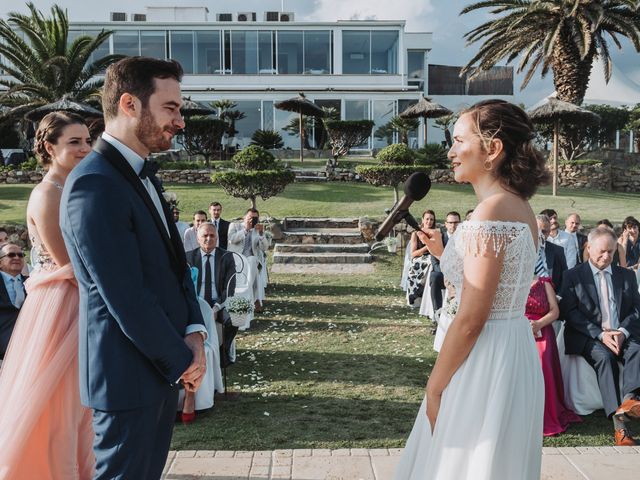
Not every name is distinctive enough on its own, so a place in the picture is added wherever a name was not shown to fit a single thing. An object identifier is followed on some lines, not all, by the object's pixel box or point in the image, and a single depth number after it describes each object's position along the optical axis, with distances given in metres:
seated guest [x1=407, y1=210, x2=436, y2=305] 10.02
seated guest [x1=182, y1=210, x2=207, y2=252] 9.84
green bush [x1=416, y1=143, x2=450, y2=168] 24.66
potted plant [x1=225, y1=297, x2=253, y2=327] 6.29
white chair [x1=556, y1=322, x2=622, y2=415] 5.50
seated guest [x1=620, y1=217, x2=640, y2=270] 9.58
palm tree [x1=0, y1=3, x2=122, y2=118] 24.25
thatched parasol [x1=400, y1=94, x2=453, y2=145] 24.70
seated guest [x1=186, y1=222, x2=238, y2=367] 7.15
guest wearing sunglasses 5.15
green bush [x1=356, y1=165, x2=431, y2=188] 18.34
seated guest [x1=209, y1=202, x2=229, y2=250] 10.85
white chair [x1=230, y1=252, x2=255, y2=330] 8.94
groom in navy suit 2.13
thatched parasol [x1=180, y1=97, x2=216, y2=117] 23.34
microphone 2.69
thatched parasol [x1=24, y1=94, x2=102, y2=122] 19.14
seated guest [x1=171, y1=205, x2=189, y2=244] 9.29
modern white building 34.12
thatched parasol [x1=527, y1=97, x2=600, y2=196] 20.91
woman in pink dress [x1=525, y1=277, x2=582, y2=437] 5.37
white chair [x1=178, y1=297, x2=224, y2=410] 5.48
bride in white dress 2.39
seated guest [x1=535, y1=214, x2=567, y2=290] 8.13
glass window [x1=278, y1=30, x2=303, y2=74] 35.44
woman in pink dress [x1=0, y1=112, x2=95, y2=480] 2.85
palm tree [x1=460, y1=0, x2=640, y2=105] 21.77
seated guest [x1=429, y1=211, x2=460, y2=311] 9.07
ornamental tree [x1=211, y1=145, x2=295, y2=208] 16.09
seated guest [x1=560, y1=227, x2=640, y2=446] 5.30
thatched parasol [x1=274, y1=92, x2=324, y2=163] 24.75
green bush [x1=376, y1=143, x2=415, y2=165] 19.56
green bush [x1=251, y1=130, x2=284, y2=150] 29.66
